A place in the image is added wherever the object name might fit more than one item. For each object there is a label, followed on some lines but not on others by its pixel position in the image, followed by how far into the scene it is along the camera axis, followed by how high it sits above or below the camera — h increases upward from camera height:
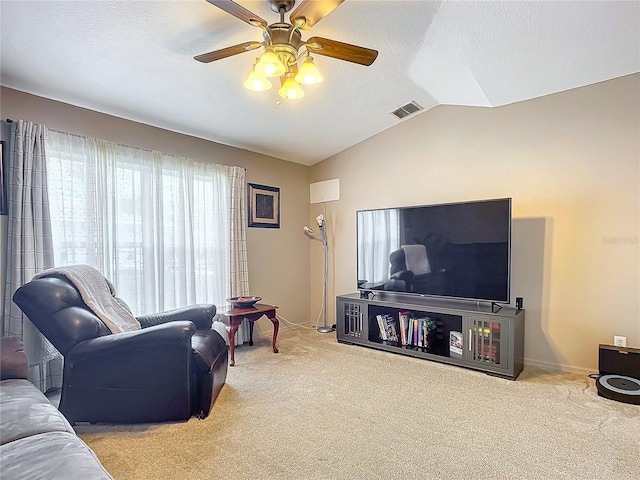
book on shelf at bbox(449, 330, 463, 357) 3.19 -1.06
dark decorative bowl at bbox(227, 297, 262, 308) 3.38 -0.70
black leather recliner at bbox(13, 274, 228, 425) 2.02 -0.77
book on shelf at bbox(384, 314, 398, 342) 3.65 -1.05
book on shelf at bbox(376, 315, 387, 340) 3.67 -1.05
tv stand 2.86 -0.96
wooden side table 3.20 -0.82
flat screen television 2.99 -0.20
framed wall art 4.12 +0.29
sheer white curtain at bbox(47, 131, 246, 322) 2.68 +0.10
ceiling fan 1.67 +0.98
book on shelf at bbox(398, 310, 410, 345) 3.55 -0.99
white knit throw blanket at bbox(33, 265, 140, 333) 2.25 -0.45
